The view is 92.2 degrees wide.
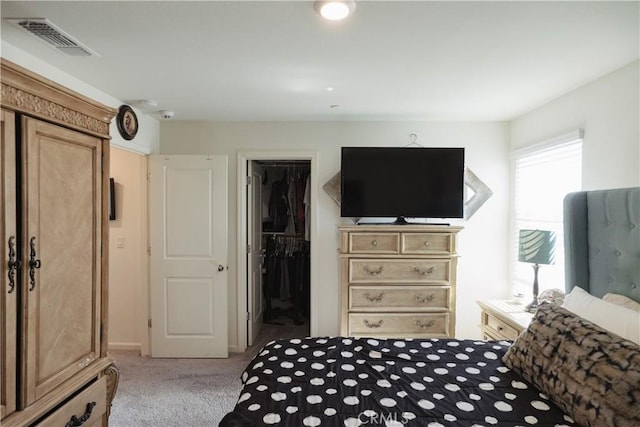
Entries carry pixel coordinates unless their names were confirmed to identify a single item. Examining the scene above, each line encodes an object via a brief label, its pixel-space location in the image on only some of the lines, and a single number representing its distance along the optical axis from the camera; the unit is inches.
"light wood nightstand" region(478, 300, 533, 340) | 81.9
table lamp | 85.3
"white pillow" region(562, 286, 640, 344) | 52.9
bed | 44.6
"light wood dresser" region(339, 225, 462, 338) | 107.1
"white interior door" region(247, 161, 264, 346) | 130.9
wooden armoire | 42.9
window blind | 91.2
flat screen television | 113.2
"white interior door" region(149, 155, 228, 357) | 120.8
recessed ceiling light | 51.3
